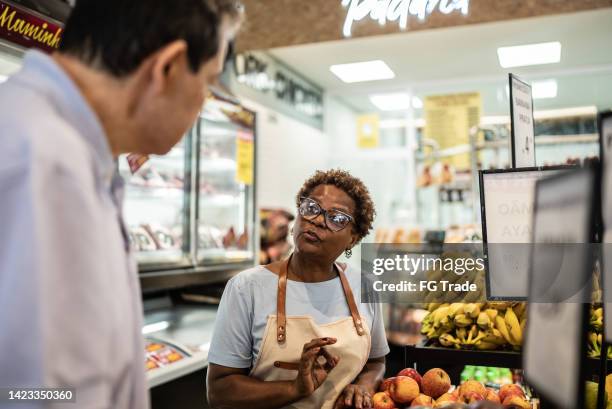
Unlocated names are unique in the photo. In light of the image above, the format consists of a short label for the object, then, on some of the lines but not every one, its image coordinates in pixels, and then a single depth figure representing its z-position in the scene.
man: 0.81
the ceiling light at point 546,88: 7.55
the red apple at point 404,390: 1.91
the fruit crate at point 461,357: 2.05
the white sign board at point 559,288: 0.88
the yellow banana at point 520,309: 2.26
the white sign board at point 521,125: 2.17
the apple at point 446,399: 1.87
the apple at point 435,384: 1.96
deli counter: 3.61
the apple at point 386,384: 2.02
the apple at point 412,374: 2.02
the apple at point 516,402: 1.81
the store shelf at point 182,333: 3.17
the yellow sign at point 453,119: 7.58
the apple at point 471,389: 1.91
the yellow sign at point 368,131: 8.59
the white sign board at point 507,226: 1.89
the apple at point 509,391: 1.93
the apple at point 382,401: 1.91
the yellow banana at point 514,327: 2.09
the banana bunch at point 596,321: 2.12
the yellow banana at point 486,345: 2.14
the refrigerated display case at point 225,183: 4.62
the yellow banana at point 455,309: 2.24
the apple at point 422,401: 1.85
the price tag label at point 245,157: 5.00
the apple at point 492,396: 1.89
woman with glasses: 2.01
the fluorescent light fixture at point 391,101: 8.61
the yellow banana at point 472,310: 2.21
